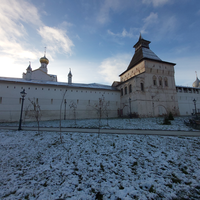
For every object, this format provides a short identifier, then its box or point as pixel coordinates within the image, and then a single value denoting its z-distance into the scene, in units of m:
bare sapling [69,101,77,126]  21.57
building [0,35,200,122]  19.05
